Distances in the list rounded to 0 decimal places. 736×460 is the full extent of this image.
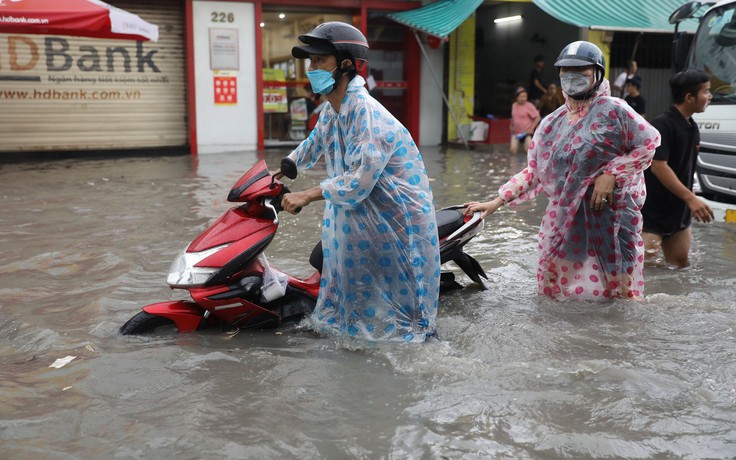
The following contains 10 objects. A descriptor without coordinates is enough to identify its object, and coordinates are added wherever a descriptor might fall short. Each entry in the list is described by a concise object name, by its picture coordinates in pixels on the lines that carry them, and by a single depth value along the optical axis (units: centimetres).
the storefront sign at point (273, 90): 1607
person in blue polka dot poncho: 352
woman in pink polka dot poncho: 422
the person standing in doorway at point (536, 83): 1725
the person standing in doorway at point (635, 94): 1477
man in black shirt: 511
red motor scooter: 368
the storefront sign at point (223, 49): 1509
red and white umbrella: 922
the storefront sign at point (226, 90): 1533
